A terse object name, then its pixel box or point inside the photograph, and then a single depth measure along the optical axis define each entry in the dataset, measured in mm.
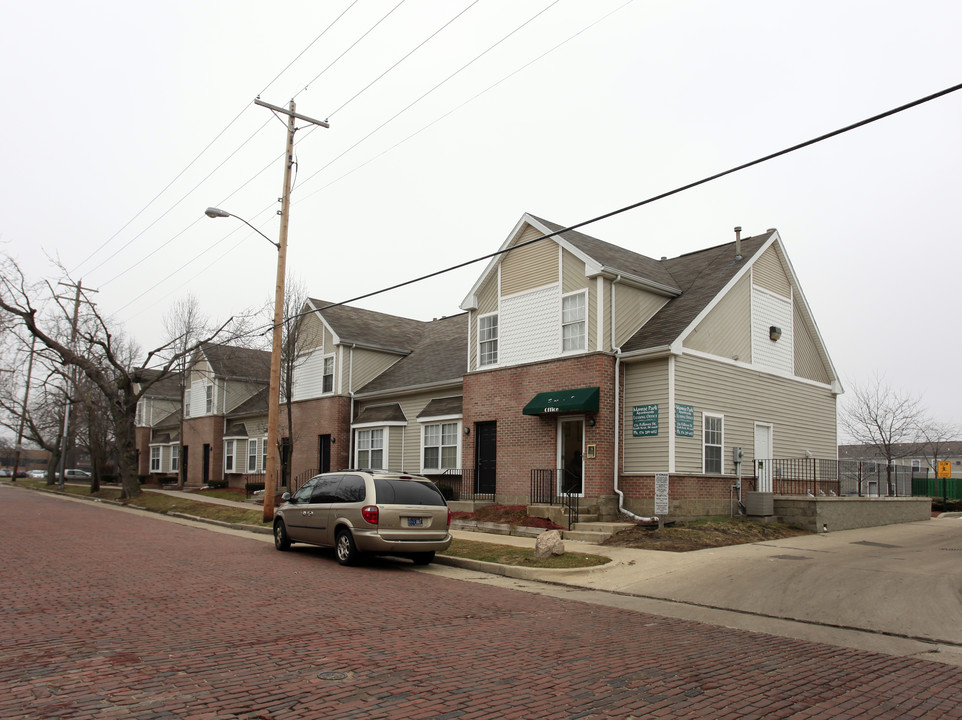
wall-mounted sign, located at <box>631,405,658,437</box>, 18688
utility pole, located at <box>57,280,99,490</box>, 35606
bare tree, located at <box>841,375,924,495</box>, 40031
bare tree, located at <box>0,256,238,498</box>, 31453
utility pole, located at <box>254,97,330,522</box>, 20328
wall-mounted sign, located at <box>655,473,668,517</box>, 16672
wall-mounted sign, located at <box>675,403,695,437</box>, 18547
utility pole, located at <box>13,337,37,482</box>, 49562
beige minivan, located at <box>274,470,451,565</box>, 13250
